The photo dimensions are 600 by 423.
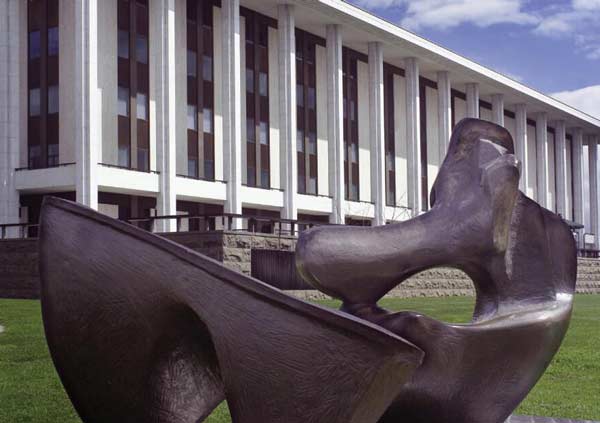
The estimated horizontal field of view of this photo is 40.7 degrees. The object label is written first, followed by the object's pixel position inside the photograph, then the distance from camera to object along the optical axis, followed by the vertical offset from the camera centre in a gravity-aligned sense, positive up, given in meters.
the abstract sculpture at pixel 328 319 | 3.26 -0.45
